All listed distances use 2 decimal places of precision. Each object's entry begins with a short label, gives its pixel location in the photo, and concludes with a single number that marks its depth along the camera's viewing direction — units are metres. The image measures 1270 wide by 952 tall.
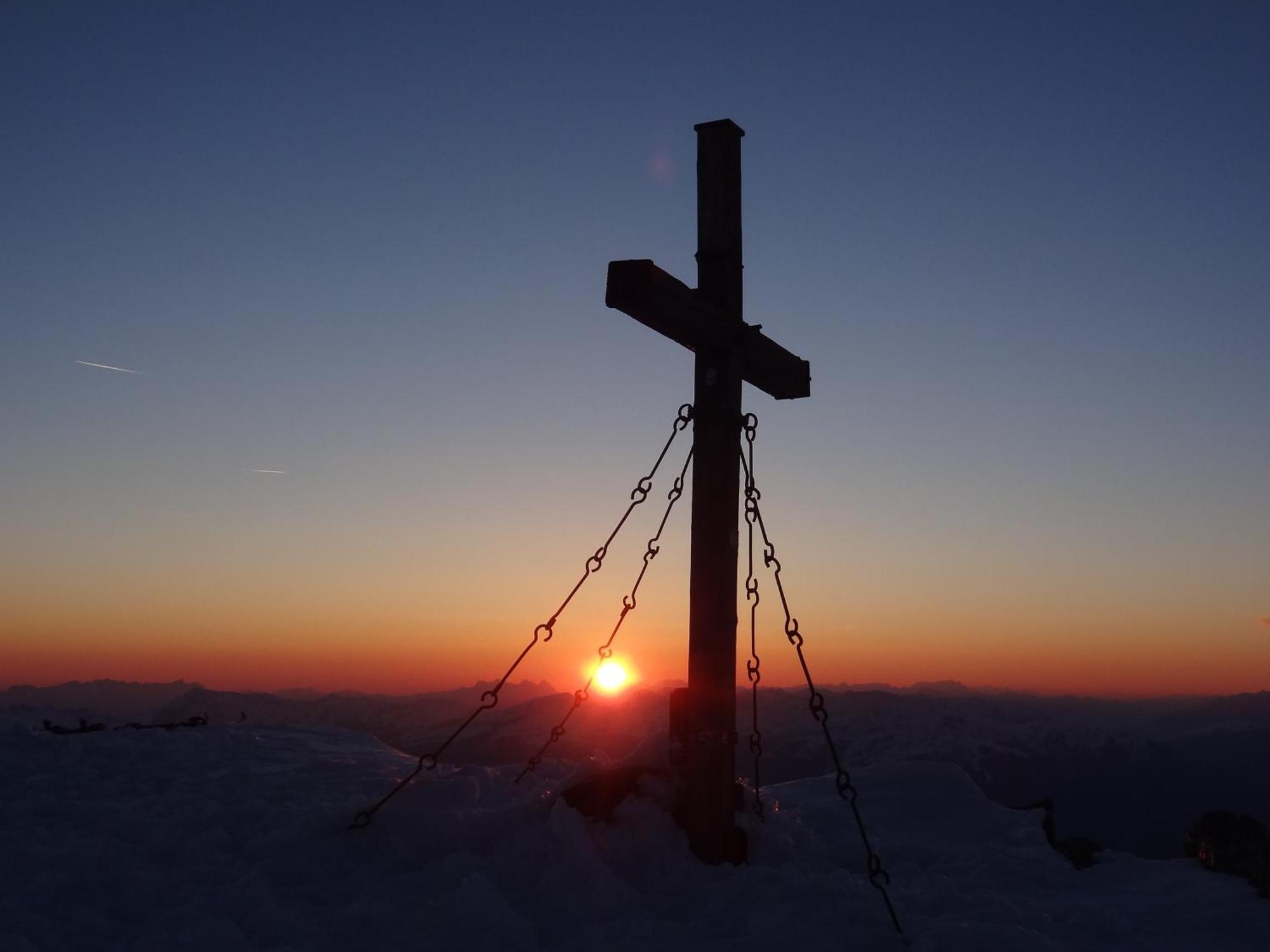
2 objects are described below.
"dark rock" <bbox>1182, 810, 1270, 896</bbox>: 8.69
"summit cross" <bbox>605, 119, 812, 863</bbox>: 7.28
